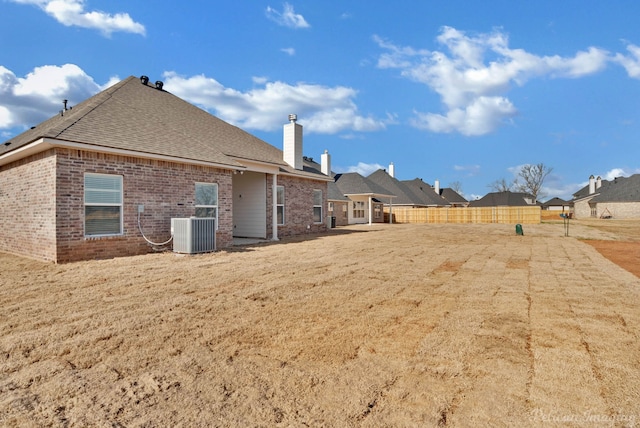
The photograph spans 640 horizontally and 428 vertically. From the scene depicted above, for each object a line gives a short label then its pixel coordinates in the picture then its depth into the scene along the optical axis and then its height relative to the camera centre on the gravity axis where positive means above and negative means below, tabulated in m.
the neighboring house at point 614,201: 48.85 +2.02
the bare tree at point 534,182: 69.12 +6.40
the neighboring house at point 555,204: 77.90 +2.43
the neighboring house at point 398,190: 43.47 +3.35
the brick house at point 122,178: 9.12 +1.23
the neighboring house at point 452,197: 66.31 +3.58
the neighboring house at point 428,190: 53.19 +4.05
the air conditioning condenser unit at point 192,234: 10.32 -0.47
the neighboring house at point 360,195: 33.91 +2.07
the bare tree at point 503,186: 76.81 +6.23
